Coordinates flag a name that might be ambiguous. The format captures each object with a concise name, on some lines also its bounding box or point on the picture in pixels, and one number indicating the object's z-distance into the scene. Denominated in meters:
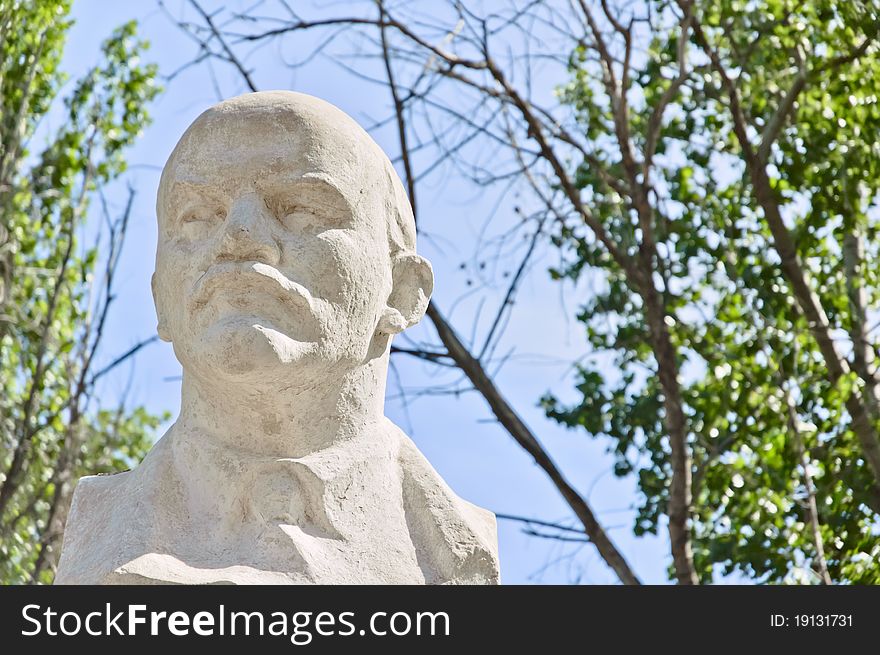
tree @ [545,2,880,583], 14.74
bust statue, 6.52
